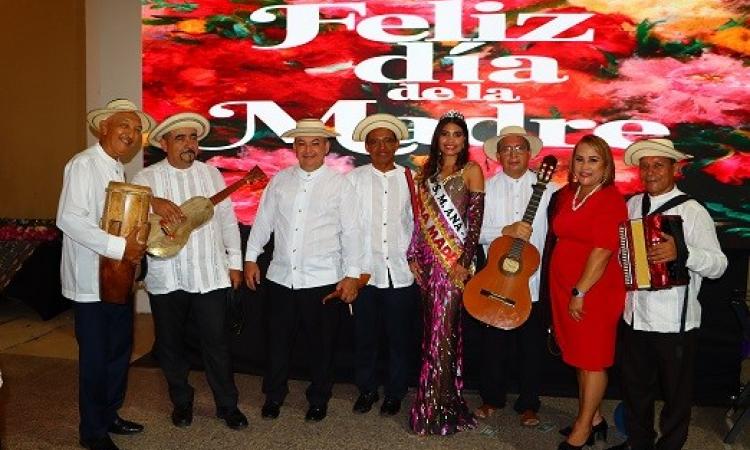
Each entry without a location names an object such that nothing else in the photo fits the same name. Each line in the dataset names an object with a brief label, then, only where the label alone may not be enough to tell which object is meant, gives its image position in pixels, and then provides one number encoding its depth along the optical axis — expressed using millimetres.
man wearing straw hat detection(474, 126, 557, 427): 3902
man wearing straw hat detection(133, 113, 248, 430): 3654
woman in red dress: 3277
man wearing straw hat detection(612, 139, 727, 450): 3143
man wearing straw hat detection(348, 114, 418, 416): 3910
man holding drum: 3209
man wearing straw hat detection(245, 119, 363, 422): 3822
